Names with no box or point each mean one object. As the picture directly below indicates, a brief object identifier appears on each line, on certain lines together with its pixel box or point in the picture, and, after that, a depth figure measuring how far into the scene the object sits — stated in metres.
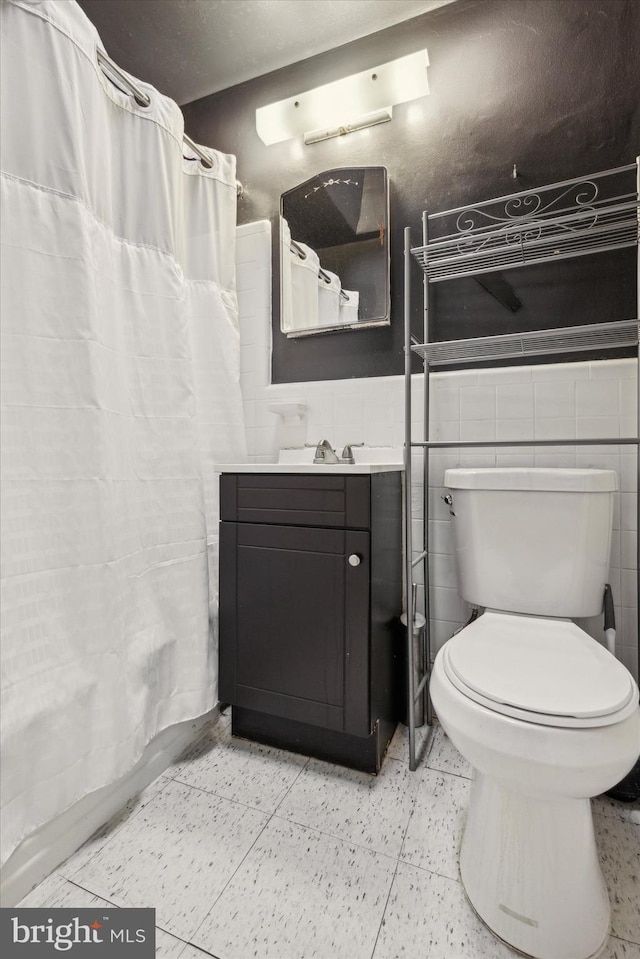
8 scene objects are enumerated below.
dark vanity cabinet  1.18
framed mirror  1.62
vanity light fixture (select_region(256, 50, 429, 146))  1.54
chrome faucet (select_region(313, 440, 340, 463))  1.44
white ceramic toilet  0.75
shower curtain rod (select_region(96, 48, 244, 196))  1.15
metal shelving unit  1.21
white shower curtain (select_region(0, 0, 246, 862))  0.93
